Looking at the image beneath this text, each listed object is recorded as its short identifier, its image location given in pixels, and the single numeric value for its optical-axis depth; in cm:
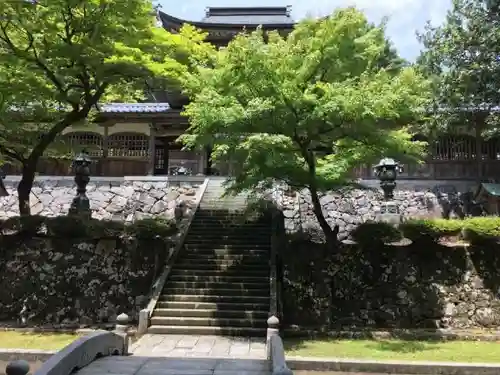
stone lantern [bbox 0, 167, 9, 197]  2092
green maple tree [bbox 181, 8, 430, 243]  1283
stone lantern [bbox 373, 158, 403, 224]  1859
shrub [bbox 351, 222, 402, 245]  1511
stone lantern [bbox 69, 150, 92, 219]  1928
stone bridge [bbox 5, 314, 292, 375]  628
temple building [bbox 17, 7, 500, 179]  2341
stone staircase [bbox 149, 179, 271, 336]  1344
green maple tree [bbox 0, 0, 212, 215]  1411
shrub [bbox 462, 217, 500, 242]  1443
